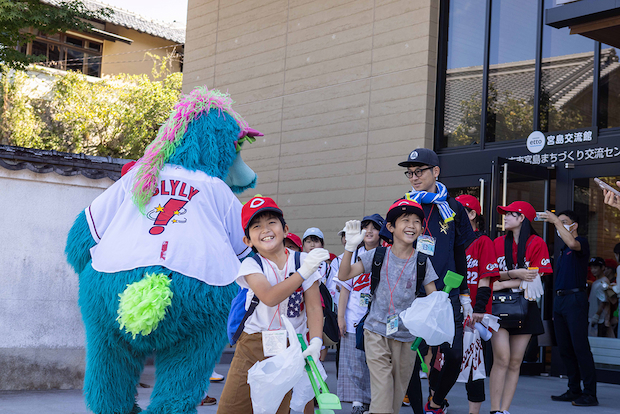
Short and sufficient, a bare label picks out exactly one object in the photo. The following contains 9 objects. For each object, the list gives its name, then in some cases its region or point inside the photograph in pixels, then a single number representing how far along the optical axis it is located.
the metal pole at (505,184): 8.28
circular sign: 9.02
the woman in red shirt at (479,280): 5.46
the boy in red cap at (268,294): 3.31
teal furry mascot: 3.86
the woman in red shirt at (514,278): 5.55
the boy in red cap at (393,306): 4.26
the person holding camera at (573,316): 6.72
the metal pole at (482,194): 9.10
